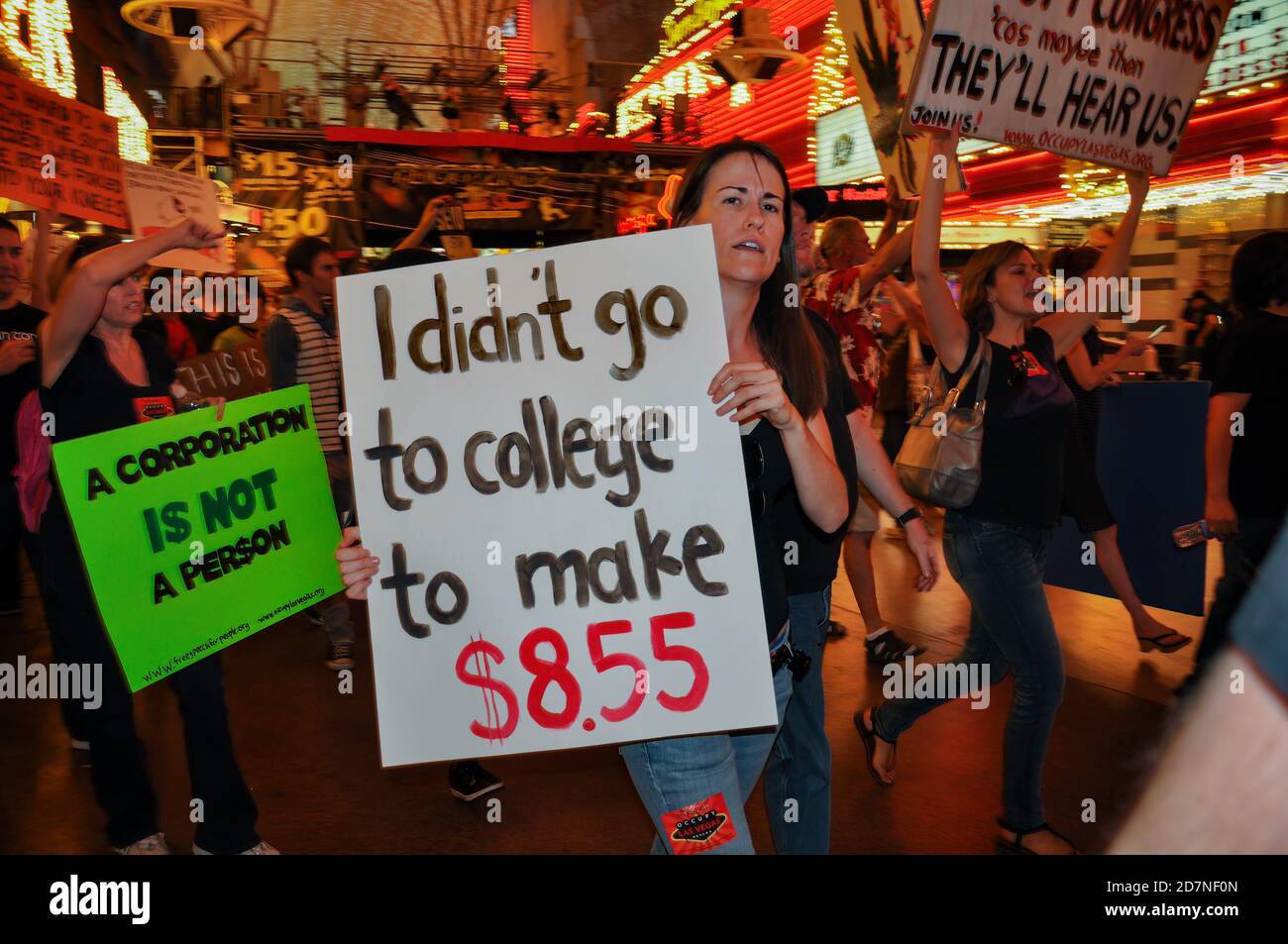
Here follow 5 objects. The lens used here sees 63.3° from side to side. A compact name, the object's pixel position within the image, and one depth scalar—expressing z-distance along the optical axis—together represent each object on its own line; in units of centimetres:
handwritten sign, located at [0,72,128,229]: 487
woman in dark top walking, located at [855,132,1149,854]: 354
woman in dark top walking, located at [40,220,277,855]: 338
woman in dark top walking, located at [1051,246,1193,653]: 571
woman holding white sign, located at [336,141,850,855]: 212
